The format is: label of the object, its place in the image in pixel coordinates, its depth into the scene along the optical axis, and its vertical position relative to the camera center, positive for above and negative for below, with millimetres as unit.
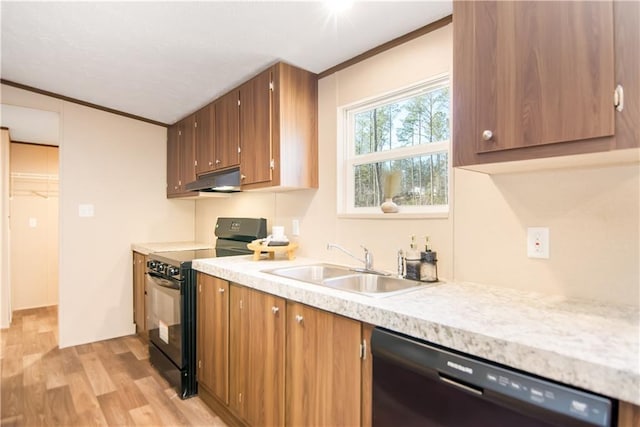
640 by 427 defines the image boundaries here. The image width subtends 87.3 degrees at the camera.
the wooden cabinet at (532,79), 929 +416
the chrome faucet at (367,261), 1908 -280
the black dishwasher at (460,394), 762 -475
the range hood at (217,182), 2590 +275
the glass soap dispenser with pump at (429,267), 1619 -258
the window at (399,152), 1817 +375
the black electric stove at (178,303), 2309 -658
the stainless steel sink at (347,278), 1717 -358
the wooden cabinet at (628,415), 734 -445
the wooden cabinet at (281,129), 2225 +588
